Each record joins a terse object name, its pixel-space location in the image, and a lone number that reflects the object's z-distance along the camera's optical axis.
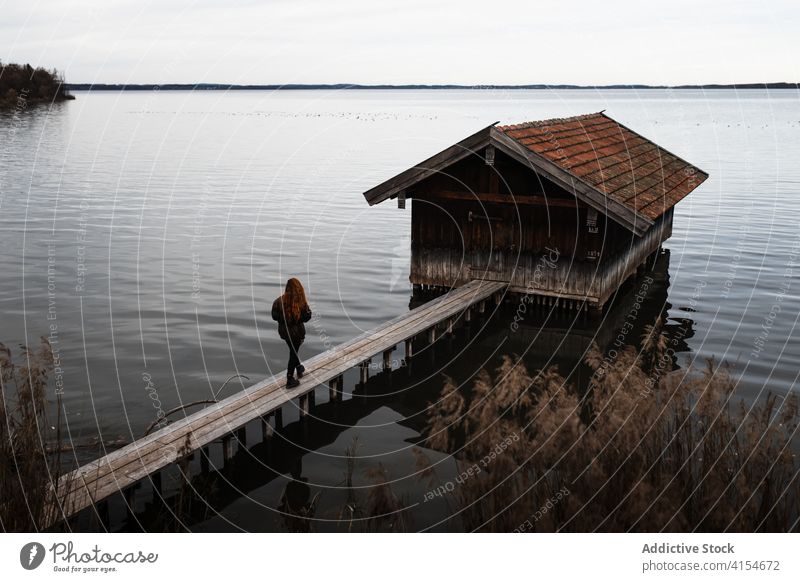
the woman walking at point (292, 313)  10.54
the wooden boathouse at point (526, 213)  15.62
